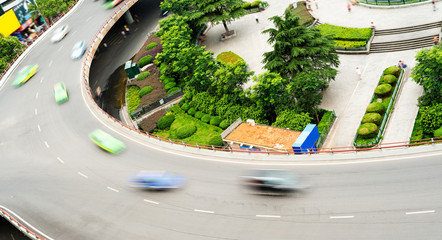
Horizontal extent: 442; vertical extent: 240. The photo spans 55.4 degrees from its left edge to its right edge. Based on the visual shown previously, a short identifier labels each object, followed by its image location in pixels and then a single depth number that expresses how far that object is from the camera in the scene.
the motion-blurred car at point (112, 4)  77.59
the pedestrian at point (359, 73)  47.89
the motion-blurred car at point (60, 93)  55.94
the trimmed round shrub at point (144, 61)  68.31
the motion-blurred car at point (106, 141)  44.47
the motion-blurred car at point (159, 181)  36.81
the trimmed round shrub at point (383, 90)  42.91
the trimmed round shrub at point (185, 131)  49.59
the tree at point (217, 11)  65.12
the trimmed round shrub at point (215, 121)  50.12
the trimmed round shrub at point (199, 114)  52.25
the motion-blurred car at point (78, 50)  64.62
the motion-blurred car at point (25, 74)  62.64
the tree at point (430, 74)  36.97
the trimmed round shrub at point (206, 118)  51.28
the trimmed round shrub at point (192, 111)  53.37
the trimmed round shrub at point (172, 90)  58.74
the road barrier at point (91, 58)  37.04
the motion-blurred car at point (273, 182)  32.25
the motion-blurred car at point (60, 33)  71.25
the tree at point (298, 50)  45.28
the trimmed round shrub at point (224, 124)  48.44
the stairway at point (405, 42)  48.67
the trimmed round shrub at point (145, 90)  60.57
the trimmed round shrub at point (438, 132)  35.25
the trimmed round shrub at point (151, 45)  72.06
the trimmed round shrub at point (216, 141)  45.06
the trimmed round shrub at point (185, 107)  54.59
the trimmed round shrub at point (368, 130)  38.53
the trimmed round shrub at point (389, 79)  43.81
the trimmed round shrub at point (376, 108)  40.91
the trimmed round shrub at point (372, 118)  39.78
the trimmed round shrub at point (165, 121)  52.88
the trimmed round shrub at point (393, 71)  44.70
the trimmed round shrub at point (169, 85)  59.34
